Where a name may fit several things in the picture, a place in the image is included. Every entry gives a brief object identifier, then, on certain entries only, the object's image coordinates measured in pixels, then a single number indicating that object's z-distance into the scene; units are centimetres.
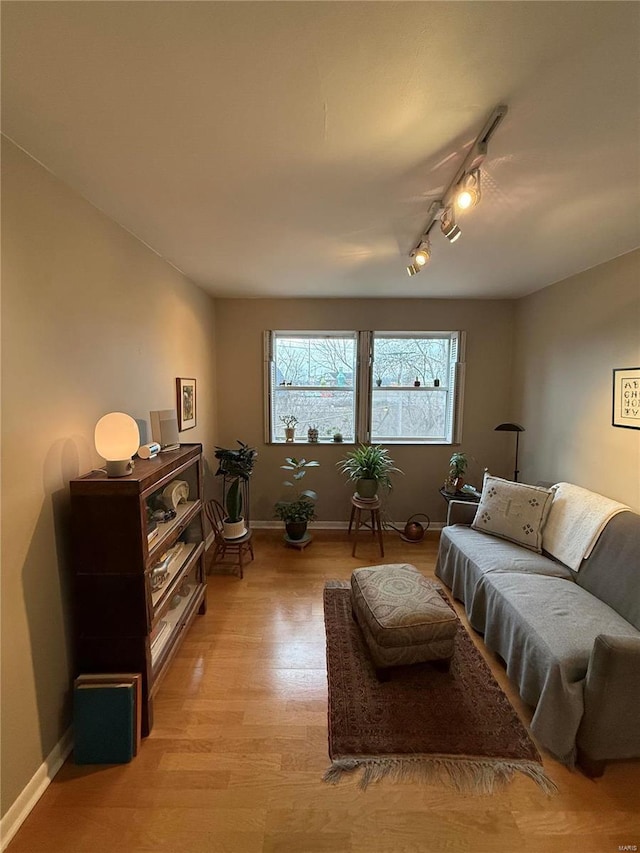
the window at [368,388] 390
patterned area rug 152
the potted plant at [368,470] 342
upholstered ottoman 190
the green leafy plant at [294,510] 351
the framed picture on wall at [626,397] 226
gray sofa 144
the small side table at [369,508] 340
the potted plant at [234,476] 306
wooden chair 303
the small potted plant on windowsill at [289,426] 391
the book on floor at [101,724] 153
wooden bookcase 153
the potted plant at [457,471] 351
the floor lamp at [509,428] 307
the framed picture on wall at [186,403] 280
